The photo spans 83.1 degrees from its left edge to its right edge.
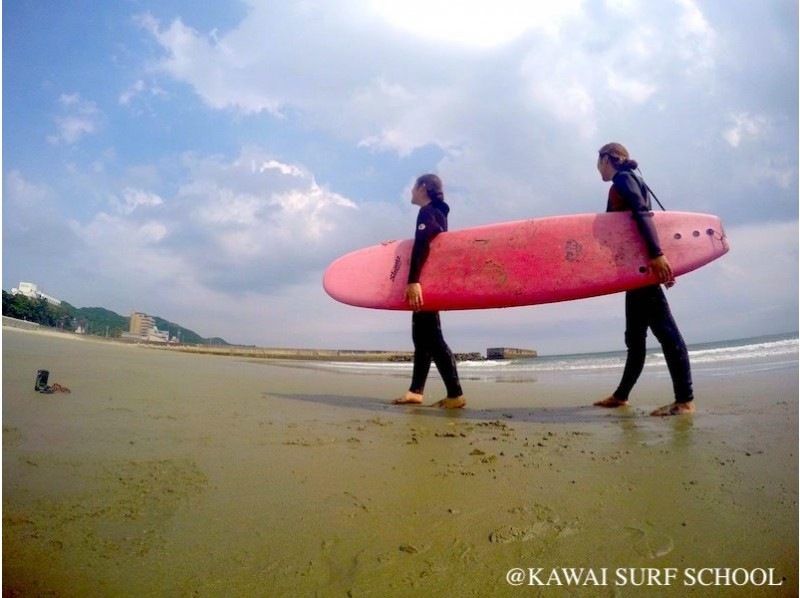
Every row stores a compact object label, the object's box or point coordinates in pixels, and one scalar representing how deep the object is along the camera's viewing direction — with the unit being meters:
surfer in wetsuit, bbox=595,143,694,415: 3.08
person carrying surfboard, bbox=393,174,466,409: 3.77
